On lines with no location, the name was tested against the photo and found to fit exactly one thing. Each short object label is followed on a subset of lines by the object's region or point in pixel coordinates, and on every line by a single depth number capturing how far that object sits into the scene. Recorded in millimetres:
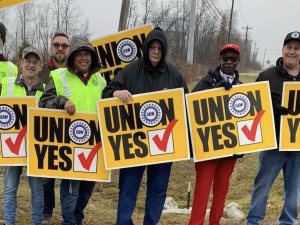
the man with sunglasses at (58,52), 5410
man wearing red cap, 4746
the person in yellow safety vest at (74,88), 4598
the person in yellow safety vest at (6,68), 5770
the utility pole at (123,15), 11477
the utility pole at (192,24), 29844
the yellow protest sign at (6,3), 4977
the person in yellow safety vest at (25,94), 4746
